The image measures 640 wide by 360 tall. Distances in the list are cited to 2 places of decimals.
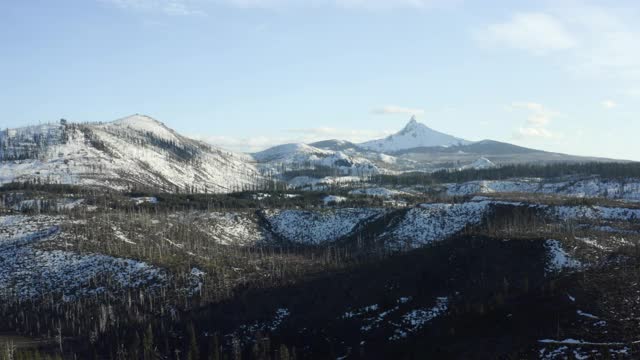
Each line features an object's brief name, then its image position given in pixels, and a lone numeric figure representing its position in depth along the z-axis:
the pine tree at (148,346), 133.12
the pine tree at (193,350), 130.23
